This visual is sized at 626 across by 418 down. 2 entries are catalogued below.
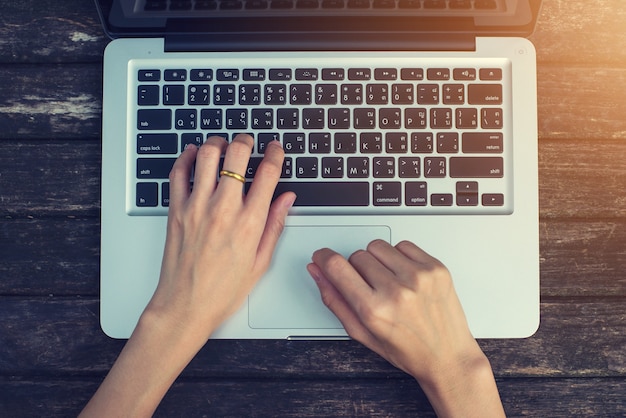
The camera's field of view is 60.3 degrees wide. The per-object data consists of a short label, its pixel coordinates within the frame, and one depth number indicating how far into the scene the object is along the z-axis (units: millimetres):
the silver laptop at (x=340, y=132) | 739
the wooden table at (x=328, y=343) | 799
